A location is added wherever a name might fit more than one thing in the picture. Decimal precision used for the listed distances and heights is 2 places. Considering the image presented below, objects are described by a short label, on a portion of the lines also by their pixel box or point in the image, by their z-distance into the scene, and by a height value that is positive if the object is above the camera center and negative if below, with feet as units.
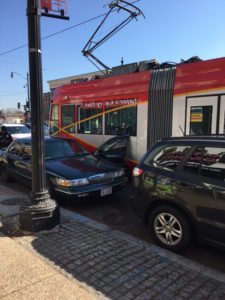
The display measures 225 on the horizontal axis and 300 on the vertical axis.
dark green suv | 10.18 -2.96
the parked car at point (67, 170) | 17.24 -3.66
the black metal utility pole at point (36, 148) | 12.84 -1.42
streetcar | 19.03 +1.64
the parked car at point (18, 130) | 48.39 -1.97
